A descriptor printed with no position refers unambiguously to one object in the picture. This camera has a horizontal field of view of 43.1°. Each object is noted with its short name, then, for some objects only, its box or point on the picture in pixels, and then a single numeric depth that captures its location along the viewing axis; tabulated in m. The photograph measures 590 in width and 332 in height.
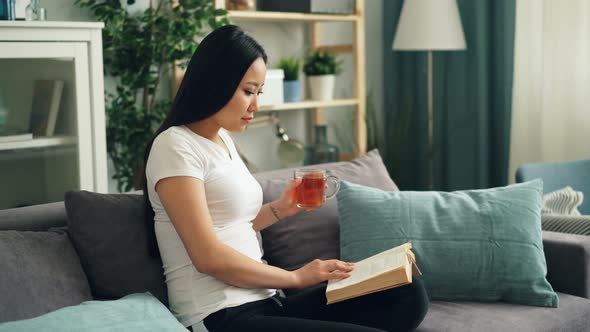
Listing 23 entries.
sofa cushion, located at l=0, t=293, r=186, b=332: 1.44
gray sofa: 1.66
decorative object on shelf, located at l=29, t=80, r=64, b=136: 2.44
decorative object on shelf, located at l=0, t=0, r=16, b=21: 2.36
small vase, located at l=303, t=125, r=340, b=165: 3.63
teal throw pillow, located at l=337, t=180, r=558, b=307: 2.05
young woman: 1.65
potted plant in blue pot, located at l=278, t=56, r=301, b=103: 3.52
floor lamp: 3.63
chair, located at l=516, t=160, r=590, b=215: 2.89
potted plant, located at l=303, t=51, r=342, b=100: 3.65
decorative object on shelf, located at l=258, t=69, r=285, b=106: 3.36
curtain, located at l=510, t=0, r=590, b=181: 3.47
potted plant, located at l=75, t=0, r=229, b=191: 3.01
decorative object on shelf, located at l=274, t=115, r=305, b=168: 3.65
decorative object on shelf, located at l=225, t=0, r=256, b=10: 3.34
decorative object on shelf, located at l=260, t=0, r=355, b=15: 3.52
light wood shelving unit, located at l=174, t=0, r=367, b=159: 3.48
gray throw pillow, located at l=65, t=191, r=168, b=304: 1.80
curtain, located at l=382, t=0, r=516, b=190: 3.82
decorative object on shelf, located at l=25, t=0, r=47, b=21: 2.49
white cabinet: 2.37
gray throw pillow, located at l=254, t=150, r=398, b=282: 2.18
